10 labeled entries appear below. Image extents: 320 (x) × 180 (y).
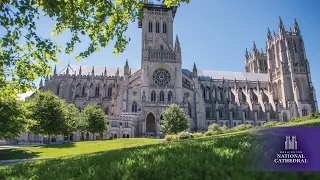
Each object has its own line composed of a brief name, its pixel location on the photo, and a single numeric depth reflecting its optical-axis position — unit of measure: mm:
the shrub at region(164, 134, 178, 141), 30083
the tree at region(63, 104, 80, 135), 34894
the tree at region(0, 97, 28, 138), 22094
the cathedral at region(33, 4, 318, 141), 51375
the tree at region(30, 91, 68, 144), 32000
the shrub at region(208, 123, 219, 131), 37550
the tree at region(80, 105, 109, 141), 39125
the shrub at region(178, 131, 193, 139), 29275
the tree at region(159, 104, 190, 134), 39719
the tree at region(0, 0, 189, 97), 11070
